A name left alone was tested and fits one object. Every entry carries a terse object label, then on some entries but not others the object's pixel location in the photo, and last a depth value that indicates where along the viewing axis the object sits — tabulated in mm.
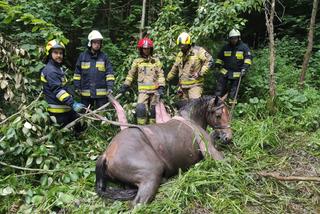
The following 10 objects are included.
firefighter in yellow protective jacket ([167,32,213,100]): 7352
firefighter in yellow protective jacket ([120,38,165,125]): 6957
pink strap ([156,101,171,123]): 5535
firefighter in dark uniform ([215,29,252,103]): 7941
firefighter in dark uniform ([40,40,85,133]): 5777
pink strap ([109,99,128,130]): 5590
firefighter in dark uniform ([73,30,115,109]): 6758
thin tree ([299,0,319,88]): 8099
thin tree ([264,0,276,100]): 6969
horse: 4320
